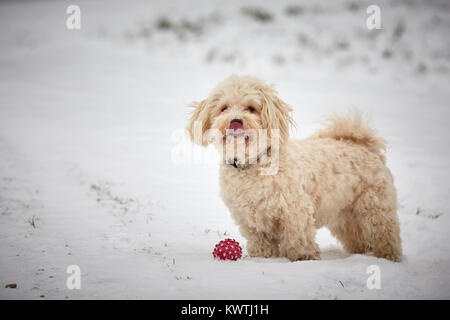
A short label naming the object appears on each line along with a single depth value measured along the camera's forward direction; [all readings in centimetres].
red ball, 339
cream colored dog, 342
